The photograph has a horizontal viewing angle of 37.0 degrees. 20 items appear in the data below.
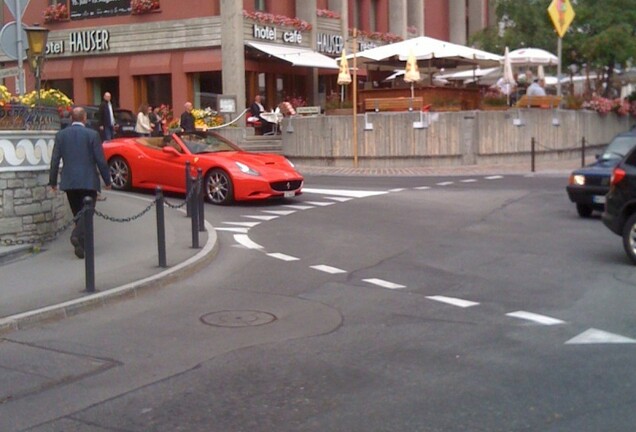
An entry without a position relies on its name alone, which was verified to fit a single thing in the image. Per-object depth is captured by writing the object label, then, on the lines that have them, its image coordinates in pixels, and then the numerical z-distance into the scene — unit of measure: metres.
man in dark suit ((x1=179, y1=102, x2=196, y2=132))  24.14
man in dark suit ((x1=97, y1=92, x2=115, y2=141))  25.09
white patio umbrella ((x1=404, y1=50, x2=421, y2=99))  25.86
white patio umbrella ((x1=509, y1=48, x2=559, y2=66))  32.22
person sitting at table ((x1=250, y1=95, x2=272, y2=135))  31.36
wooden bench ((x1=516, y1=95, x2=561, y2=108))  28.89
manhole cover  8.64
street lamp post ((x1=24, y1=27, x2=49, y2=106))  15.04
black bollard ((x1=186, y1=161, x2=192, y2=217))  14.51
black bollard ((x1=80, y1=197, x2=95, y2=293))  9.56
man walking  11.62
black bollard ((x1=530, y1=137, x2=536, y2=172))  24.16
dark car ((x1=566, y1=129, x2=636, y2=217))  15.42
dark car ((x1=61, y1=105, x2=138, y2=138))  28.86
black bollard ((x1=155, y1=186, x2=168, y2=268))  10.93
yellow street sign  28.48
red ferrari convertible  17.50
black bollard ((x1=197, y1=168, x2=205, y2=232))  13.29
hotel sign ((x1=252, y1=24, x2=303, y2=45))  33.94
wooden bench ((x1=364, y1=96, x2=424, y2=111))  26.11
